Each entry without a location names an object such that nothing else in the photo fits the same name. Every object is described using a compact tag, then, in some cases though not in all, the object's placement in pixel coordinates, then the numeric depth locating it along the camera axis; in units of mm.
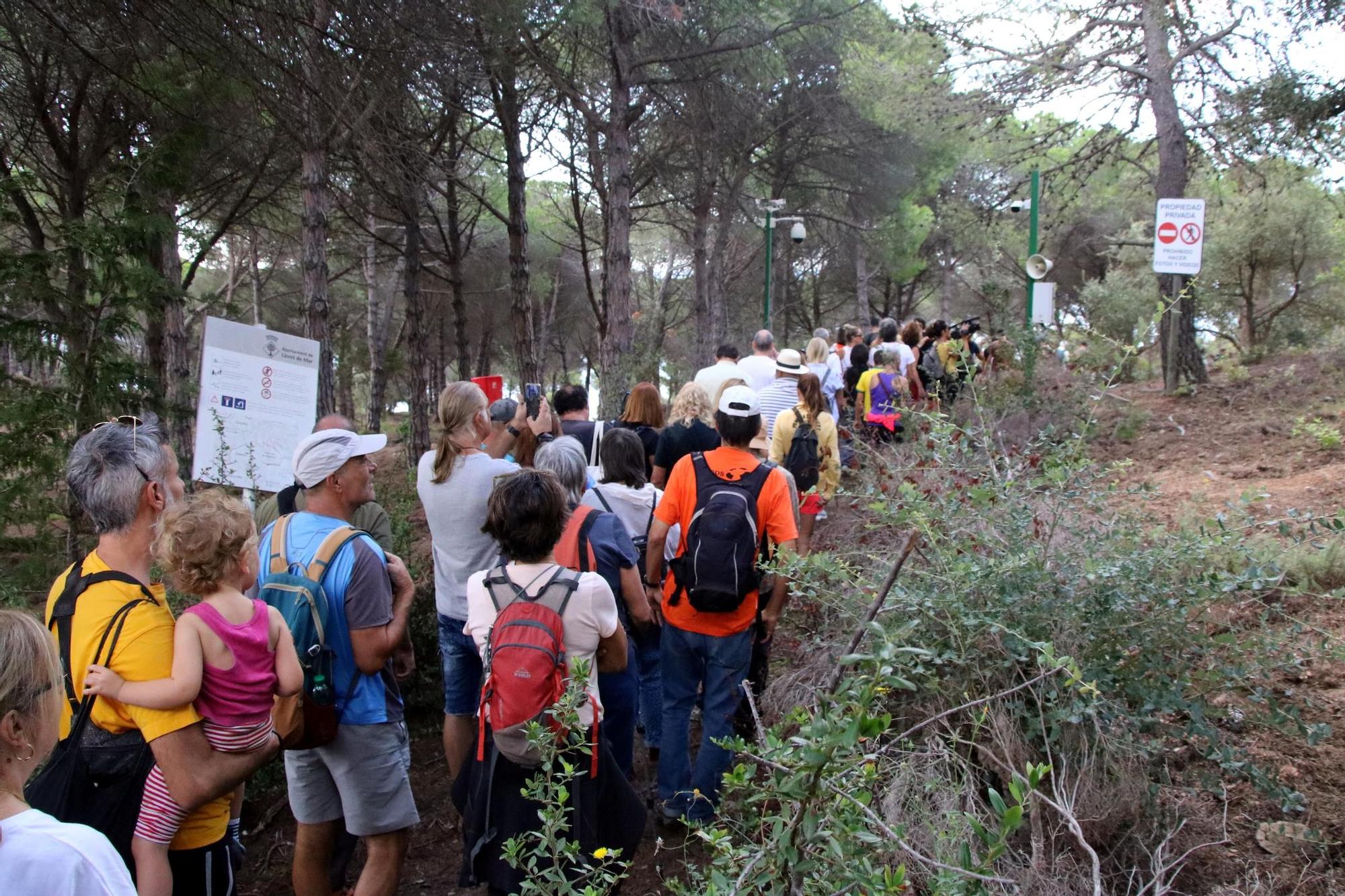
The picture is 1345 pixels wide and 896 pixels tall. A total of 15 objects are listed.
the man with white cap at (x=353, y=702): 2943
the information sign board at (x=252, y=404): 5727
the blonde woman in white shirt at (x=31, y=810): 1363
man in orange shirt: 3689
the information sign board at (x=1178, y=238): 10203
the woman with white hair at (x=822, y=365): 8180
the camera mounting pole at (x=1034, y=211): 13695
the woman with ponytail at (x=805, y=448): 6055
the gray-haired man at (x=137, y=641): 2326
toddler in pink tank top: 2373
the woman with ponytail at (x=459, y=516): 3834
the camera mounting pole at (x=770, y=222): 17828
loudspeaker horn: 12734
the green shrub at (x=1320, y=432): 7969
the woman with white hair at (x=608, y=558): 3520
